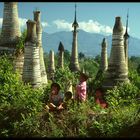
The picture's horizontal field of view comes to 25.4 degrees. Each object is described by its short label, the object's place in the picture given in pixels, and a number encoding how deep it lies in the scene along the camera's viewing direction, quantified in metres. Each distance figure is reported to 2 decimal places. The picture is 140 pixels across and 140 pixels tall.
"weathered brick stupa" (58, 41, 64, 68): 26.23
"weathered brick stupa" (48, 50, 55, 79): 24.15
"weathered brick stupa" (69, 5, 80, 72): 25.37
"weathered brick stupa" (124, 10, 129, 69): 21.66
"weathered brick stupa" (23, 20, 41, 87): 11.86
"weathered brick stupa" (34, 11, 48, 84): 14.63
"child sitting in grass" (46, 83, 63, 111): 8.88
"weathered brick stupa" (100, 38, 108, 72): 22.19
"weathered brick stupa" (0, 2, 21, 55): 13.46
